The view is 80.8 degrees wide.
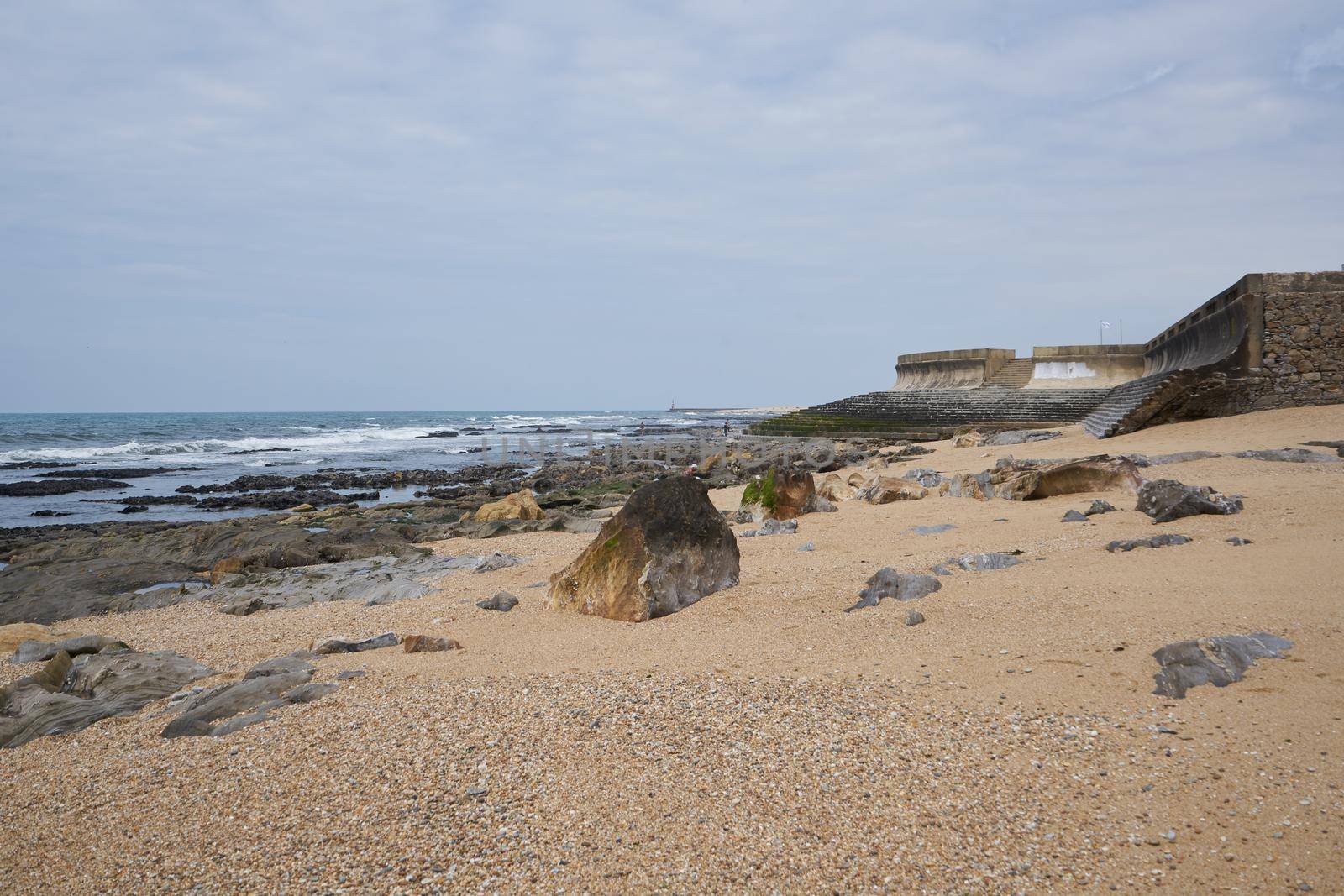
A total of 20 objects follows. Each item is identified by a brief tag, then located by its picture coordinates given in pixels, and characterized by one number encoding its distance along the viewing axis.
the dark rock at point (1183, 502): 5.37
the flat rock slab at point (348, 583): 6.65
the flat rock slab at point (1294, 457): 7.44
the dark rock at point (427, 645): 4.49
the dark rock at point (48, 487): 20.08
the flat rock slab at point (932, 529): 6.50
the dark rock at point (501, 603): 5.46
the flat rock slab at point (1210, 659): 2.97
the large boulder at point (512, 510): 11.68
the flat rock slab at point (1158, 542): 4.85
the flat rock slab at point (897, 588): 4.46
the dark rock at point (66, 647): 5.24
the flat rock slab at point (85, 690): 3.88
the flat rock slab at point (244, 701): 3.54
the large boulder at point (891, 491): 8.61
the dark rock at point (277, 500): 16.70
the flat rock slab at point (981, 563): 4.94
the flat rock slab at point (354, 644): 4.73
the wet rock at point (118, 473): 24.12
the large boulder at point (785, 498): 8.23
